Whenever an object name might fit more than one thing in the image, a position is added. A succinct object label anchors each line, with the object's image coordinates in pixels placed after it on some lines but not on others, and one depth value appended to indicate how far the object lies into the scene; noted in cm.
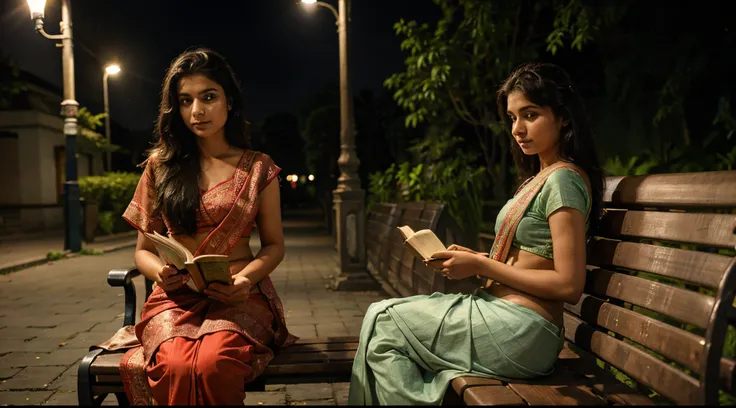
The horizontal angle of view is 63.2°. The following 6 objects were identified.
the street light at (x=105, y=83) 2550
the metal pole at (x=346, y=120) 877
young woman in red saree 236
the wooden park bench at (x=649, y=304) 169
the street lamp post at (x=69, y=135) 1338
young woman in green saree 219
